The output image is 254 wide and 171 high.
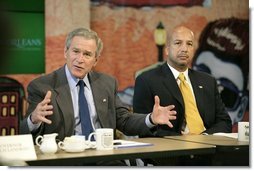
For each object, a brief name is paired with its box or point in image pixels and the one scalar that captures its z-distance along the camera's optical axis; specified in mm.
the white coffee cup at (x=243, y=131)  5449
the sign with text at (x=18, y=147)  4819
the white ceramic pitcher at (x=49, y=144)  4948
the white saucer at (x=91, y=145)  5133
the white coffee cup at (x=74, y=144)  4983
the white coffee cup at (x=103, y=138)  5074
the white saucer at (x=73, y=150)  4983
